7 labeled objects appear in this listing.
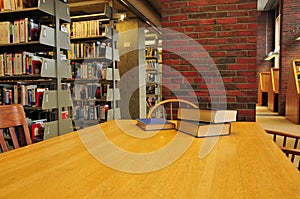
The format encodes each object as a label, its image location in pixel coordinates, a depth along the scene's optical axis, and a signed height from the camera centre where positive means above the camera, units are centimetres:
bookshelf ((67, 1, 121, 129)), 441 +34
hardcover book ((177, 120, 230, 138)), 123 -20
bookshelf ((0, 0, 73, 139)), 307 +33
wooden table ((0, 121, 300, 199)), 63 -25
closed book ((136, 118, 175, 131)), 142 -20
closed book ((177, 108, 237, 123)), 125 -14
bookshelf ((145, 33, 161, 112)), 698 +32
